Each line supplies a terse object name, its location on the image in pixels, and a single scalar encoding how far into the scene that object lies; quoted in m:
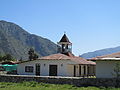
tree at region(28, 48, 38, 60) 63.00
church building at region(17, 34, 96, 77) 32.33
